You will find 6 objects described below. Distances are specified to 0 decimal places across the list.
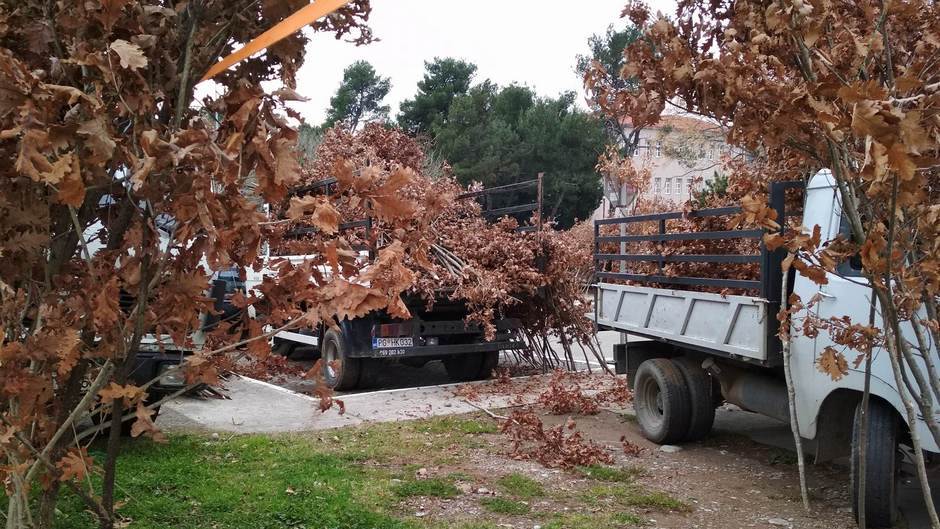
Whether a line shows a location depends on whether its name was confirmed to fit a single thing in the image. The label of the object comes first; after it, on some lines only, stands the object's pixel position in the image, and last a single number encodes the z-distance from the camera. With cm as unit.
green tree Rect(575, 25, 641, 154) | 4409
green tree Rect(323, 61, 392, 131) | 4325
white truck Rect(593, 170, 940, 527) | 517
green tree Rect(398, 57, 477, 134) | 4131
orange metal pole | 224
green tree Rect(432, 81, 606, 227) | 3850
